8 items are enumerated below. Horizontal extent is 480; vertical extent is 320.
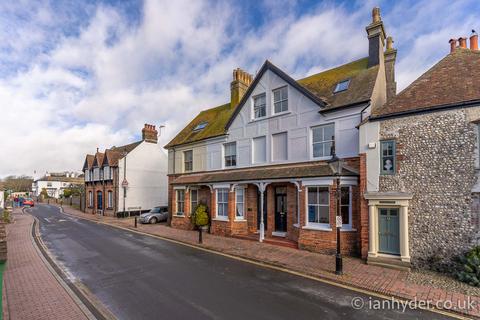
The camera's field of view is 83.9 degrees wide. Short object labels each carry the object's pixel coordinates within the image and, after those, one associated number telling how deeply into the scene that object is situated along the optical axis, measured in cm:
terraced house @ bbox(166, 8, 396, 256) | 1281
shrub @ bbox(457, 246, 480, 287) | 844
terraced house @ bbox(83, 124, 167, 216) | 3111
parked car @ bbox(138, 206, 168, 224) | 2469
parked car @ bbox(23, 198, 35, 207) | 5105
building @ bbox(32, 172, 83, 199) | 8794
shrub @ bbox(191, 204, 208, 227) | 1767
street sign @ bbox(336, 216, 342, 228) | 980
